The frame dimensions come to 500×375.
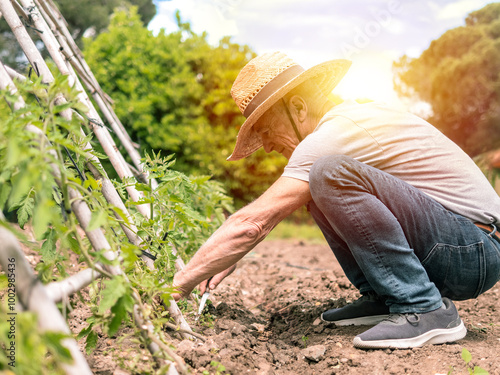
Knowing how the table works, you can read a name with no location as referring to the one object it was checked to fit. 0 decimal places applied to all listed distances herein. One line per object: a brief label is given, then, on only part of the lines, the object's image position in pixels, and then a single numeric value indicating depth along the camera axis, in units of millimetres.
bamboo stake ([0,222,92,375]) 818
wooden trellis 831
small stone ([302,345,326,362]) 1715
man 1711
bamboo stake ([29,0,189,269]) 2236
